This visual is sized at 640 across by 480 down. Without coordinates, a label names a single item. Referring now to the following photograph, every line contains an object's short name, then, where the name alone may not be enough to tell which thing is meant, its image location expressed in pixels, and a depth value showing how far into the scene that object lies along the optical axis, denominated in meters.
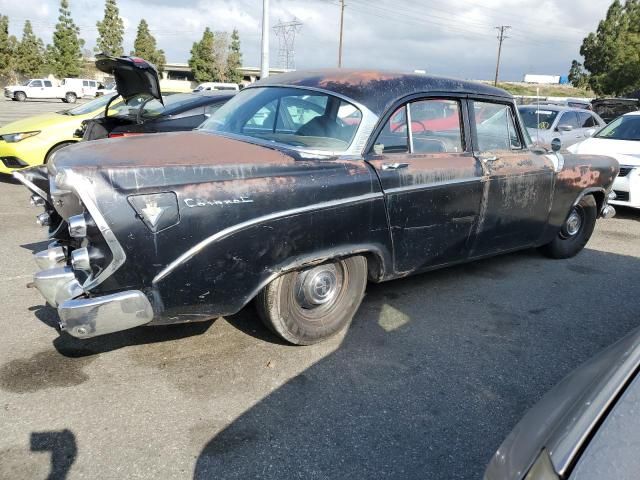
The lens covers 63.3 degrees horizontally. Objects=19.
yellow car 7.59
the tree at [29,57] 51.78
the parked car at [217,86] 24.28
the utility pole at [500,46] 58.61
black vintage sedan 2.58
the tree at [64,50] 52.25
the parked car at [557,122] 10.71
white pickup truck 37.00
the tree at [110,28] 53.78
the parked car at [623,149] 7.31
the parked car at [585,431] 1.28
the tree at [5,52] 49.03
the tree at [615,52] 29.94
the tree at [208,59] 58.69
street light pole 13.46
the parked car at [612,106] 16.19
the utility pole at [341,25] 46.78
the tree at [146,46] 59.16
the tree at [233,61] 60.45
